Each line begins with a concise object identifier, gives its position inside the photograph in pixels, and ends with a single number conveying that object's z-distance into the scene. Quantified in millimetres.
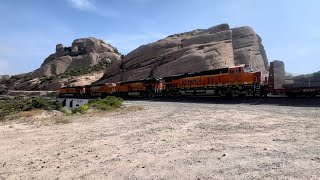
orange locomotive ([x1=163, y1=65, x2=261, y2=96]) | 17658
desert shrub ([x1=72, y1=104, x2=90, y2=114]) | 14364
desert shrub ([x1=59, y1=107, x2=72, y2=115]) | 14403
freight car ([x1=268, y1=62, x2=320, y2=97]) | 14988
